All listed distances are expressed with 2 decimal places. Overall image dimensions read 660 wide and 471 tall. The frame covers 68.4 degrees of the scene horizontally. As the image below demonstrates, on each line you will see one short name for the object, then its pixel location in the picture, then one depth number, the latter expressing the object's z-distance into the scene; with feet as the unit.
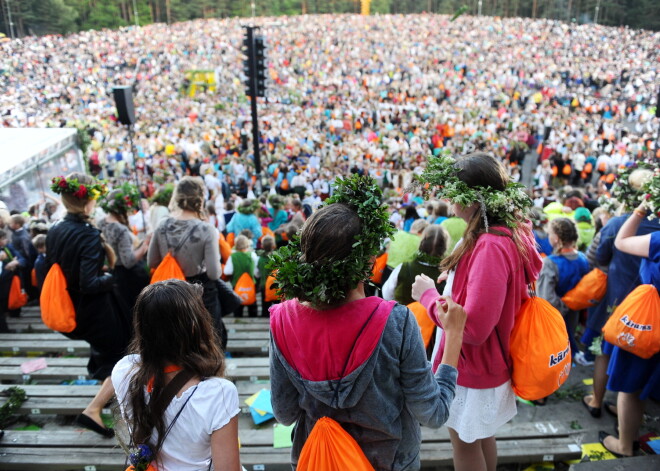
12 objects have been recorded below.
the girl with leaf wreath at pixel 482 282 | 5.24
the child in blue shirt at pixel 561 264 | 10.79
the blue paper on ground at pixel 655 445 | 8.12
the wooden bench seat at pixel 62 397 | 9.12
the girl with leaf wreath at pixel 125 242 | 9.99
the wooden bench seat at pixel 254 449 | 7.72
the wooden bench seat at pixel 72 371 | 10.15
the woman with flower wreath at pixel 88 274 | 8.53
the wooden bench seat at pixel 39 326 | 13.23
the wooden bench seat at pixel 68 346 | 11.80
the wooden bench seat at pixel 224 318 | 14.12
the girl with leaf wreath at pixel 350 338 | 3.99
